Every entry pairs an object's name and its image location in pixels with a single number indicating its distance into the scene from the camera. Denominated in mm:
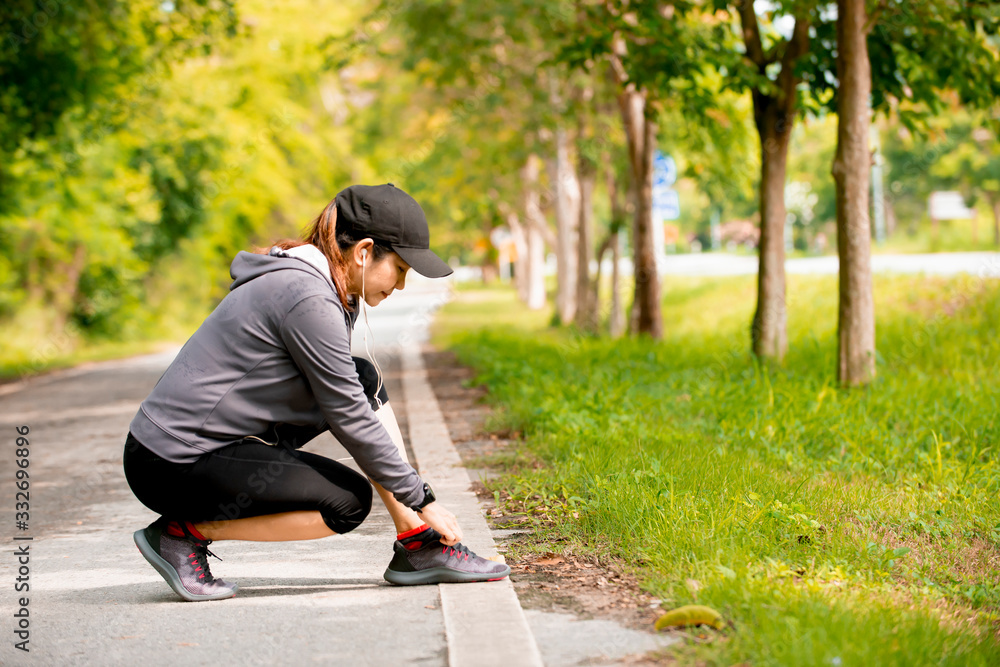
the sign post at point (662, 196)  14353
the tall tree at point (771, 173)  9781
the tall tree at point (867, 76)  8273
